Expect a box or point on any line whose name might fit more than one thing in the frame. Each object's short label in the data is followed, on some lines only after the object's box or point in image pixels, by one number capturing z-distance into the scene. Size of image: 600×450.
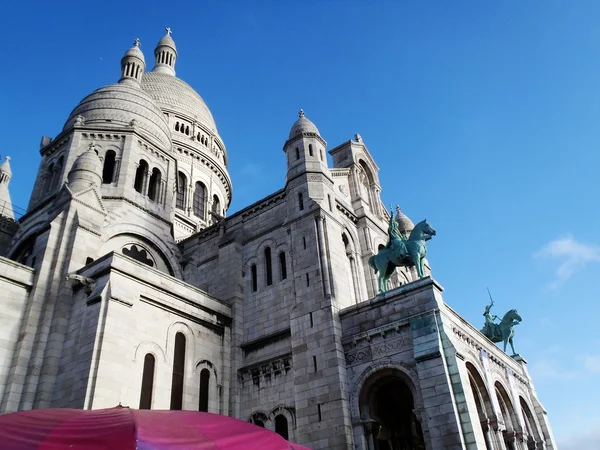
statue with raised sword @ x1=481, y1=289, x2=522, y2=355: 29.33
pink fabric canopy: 6.77
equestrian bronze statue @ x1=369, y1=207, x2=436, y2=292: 23.00
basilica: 19.75
